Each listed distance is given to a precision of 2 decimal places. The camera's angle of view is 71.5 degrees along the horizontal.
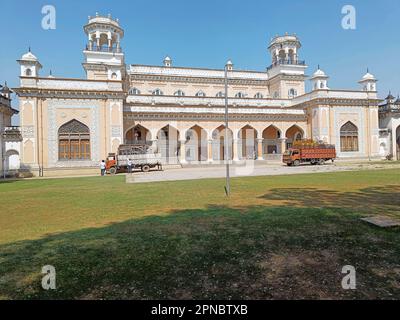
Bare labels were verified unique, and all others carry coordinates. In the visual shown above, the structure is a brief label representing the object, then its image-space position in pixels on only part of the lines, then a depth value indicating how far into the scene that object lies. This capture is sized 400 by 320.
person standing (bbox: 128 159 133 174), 24.02
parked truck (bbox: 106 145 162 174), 24.44
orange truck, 26.86
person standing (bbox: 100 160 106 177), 22.58
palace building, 25.17
